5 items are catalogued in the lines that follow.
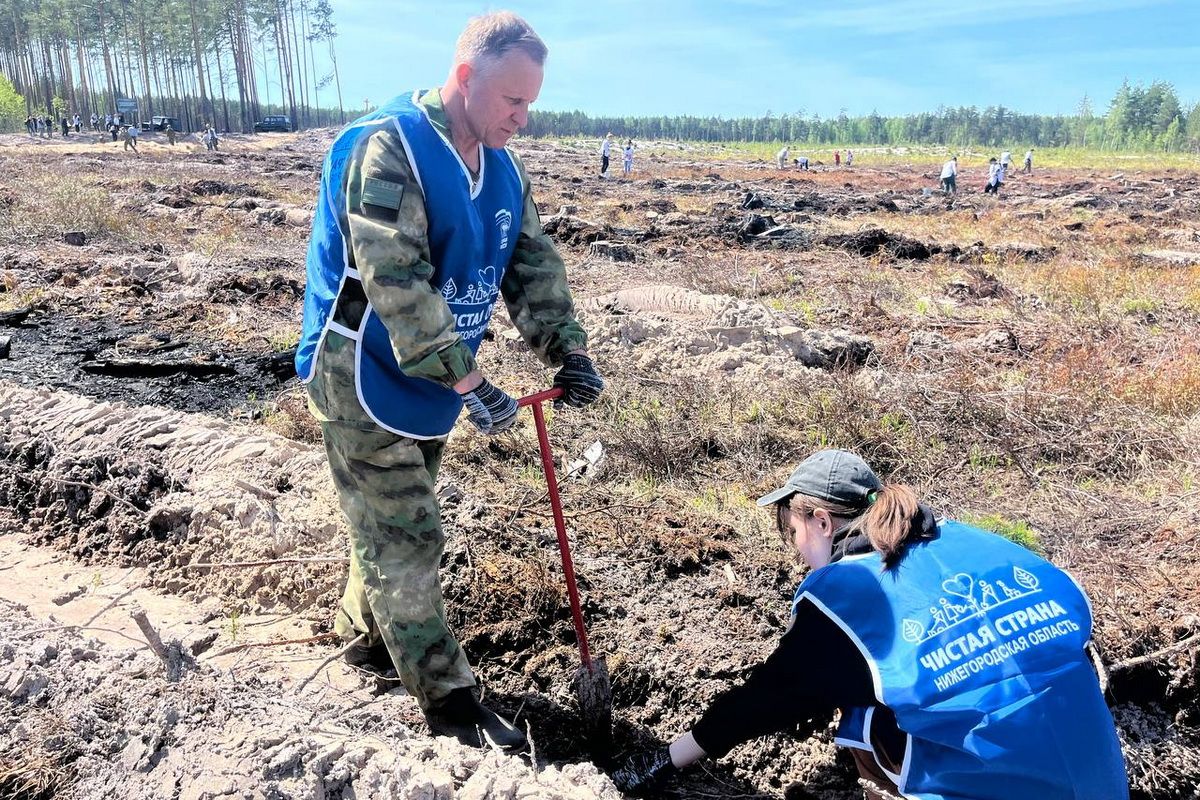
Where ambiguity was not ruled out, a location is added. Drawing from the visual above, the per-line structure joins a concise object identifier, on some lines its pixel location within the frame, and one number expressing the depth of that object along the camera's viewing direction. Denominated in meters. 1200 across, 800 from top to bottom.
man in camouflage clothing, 2.07
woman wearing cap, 1.72
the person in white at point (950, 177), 25.36
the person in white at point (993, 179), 25.61
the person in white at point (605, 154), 31.16
